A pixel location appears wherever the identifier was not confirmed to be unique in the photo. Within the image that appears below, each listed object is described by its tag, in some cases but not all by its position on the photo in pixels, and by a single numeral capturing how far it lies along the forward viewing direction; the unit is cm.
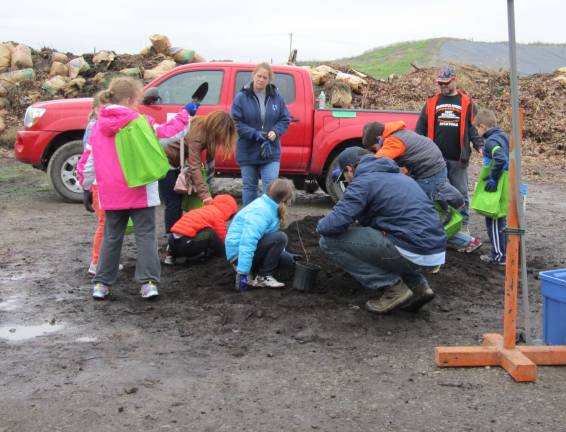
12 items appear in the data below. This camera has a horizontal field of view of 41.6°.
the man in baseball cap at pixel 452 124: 827
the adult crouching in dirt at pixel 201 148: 709
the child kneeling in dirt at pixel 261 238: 600
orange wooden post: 461
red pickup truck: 1056
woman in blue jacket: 808
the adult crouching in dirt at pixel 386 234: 544
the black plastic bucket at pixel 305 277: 613
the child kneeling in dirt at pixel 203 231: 703
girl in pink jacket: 579
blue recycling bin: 470
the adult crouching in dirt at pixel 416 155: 680
